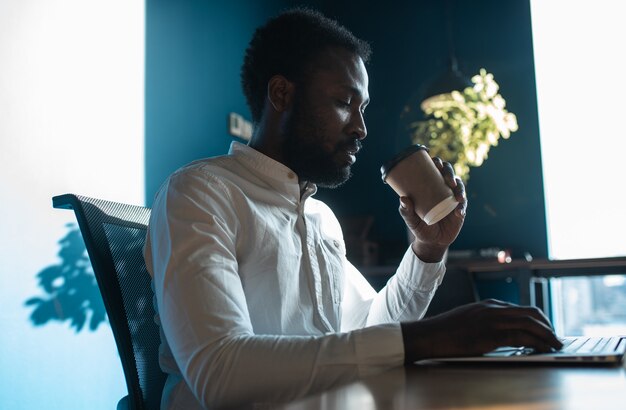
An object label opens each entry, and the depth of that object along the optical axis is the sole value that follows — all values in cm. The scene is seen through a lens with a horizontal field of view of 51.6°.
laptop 67
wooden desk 47
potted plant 289
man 75
